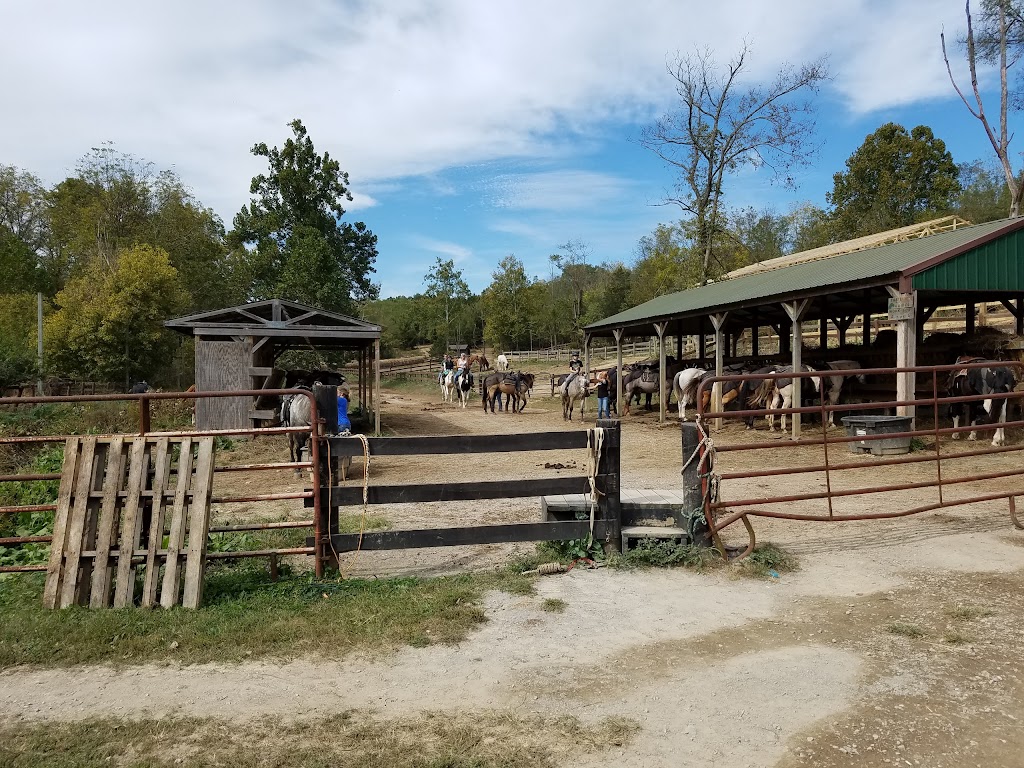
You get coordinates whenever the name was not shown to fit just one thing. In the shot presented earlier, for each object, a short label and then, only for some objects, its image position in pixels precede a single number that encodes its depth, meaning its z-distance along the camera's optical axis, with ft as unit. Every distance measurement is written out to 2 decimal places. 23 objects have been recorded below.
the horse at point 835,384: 48.37
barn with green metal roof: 37.60
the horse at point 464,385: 86.58
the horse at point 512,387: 75.61
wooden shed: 48.83
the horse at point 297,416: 35.06
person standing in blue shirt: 34.06
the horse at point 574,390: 62.39
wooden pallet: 14.82
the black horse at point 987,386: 38.50
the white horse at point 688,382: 56.75
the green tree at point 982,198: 141.59
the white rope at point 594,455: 17.33
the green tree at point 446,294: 231.50
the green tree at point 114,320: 97.71
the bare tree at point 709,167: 103.14
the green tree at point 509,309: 193.57
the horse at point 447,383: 97.86
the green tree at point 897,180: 136.56
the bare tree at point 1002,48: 88.89
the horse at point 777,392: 48.75
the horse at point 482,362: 147.48
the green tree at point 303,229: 116.06
